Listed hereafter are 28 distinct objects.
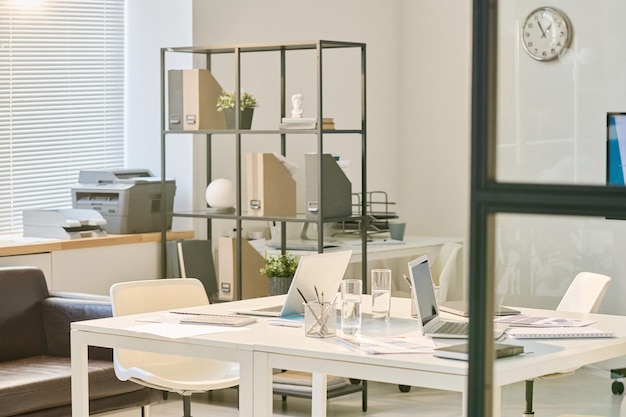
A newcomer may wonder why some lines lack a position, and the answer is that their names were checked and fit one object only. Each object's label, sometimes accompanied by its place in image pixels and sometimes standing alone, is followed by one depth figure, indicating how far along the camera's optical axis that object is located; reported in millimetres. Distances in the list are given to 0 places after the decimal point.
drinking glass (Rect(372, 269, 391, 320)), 5182
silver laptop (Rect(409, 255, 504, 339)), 4659
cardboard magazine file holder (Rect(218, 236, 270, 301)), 8400
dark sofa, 5996
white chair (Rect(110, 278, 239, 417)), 5407
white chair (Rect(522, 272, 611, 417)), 3224
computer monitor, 1944
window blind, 8554
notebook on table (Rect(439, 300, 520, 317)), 5410
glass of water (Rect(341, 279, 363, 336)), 4794
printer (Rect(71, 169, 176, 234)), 8434
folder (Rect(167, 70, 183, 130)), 8611
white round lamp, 8537
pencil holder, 4691
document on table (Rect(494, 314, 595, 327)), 4420
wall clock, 2066
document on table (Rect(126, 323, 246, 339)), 4799
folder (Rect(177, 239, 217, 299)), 8468
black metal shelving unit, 7709
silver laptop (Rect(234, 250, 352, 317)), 5102
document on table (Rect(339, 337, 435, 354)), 4305
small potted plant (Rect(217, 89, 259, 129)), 8314
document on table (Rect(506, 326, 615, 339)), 4591
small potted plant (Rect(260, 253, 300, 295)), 7983
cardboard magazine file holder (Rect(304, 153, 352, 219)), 7758
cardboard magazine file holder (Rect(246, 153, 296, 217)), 8063
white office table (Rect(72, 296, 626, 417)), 4054
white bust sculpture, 8086
